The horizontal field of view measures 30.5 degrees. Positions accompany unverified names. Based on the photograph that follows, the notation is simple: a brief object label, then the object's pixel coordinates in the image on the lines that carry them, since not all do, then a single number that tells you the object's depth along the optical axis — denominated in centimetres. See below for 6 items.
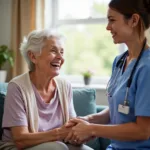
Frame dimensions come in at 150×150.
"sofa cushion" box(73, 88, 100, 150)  225
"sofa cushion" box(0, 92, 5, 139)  190
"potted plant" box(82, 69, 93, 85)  334
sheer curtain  330
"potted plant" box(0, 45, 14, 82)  325
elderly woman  161
